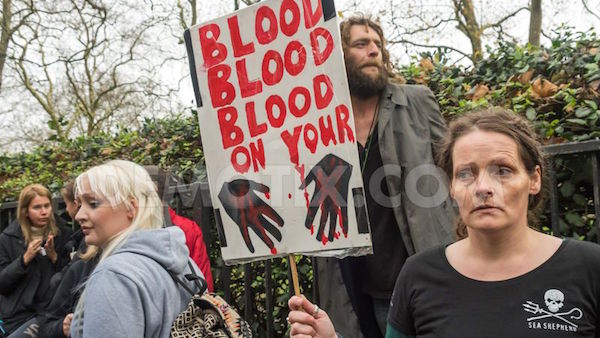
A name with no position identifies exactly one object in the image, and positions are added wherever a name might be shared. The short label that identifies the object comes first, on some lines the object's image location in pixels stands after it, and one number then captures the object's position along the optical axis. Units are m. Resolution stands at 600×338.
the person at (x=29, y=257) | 4.75
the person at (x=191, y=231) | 3.81
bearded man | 2.82
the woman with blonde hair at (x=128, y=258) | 2.34
